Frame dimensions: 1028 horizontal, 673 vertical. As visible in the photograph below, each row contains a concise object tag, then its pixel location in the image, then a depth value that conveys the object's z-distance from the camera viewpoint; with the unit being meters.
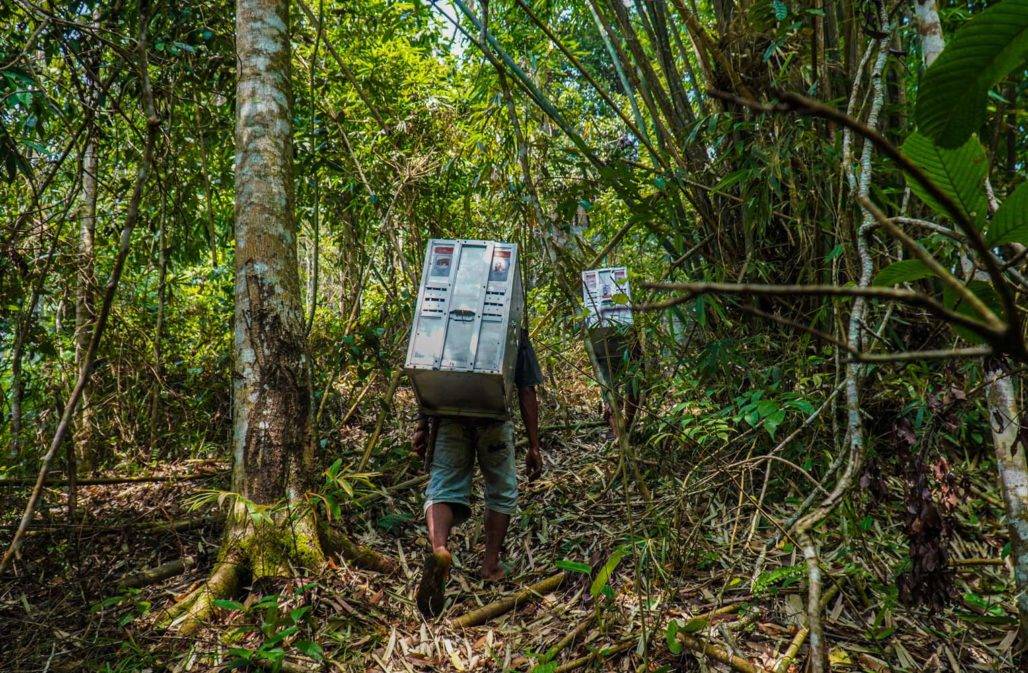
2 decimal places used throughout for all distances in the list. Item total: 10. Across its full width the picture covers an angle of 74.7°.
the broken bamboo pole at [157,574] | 3.02
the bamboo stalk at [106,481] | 3.74
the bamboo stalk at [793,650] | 2.06
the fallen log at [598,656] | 2.34
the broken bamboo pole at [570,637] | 2.45
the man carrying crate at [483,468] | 3.35
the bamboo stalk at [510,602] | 2.88
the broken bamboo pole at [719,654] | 2.15
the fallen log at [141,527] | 3.33
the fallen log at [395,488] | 3.96
